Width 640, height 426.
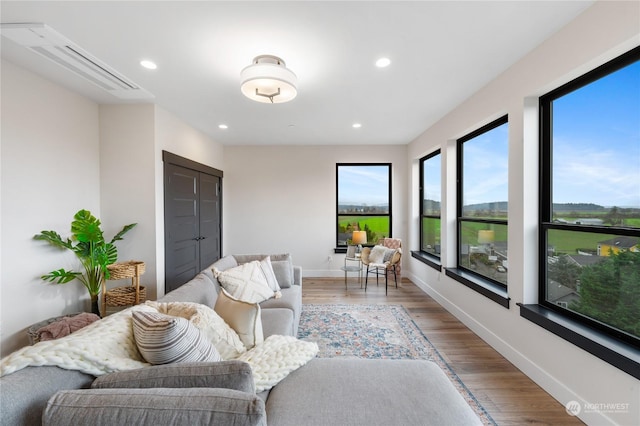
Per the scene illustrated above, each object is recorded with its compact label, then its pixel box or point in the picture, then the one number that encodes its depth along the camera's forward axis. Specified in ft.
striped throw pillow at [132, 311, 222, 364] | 3.72
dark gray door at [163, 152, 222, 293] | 11.20
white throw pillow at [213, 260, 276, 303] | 7.86
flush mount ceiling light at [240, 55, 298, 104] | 6.54
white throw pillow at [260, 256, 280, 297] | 8.94
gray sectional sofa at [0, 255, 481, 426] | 2.76
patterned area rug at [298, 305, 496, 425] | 7.83
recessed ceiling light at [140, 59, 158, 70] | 7.41
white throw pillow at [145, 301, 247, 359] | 4.76
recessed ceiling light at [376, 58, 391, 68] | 7.24
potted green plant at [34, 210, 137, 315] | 8.54
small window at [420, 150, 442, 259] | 14.07
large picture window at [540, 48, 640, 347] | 5.24
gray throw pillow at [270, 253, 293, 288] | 9.82
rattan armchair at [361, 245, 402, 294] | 13.98
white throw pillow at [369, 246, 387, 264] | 14.64
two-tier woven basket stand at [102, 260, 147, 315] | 9.02
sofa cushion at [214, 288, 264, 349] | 5.36
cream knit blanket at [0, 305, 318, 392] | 3.22
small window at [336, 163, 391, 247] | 17.54
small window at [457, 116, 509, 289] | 8.95
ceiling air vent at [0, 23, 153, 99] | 5.97
